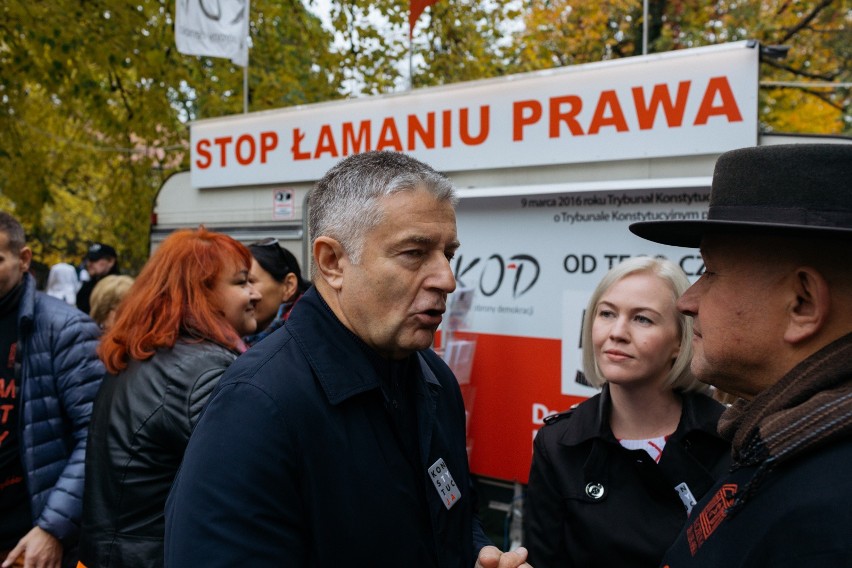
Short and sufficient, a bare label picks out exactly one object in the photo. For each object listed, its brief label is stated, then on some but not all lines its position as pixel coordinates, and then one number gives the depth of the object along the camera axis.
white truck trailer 3.75
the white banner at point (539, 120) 3.71
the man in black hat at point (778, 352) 1.08
